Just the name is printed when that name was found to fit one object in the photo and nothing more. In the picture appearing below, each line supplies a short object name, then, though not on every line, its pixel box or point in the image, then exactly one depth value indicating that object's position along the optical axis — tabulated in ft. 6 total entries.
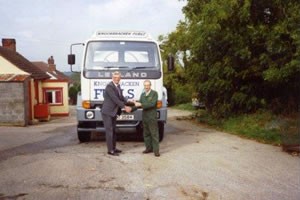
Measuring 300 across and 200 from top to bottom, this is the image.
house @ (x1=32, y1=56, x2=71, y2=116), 107.65
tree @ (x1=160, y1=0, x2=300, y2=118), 46.44
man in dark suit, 31.63
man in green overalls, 31.24
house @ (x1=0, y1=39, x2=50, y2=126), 65.36
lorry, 36.22
